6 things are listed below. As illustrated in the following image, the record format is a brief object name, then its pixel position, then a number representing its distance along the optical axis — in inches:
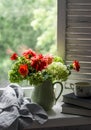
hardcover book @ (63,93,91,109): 63.4
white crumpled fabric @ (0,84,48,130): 59.6
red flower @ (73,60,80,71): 66.5
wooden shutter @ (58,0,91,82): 69.8
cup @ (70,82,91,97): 65.1
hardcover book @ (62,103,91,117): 63.9
